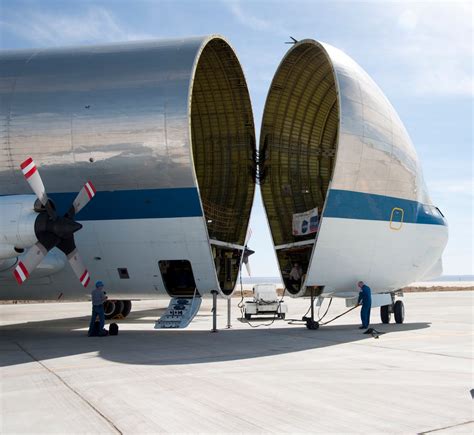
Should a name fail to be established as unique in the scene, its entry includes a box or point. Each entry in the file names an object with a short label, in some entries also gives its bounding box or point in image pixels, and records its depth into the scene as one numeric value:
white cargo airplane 19.16
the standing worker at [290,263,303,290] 23.02
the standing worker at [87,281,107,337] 19.45
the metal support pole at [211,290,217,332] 19.95
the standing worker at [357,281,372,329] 20.94
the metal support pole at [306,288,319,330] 21.94
